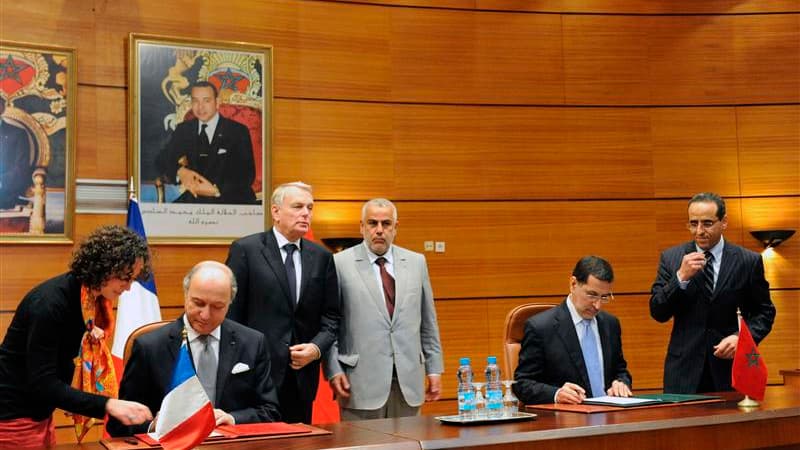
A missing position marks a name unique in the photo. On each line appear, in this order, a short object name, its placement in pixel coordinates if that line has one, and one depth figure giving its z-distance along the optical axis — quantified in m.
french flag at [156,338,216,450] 2.30
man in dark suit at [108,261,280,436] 2.99
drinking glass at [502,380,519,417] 3.06
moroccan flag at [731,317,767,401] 3.21
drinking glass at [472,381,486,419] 3.00
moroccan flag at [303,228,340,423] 5.10
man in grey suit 3.93
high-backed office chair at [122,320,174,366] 3.19
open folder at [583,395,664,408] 3.21
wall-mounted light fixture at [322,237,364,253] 5.55
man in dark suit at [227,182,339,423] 3.74
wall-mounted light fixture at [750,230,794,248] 6.18
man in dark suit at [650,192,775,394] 4.04
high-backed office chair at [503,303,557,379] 3.94
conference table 2.54
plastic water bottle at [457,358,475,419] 2.99
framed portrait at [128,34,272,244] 5.30
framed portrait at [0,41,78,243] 5.00
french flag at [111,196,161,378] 4.79
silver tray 2.85
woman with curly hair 2.84
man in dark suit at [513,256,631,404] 3.61
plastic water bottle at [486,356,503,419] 3.04
